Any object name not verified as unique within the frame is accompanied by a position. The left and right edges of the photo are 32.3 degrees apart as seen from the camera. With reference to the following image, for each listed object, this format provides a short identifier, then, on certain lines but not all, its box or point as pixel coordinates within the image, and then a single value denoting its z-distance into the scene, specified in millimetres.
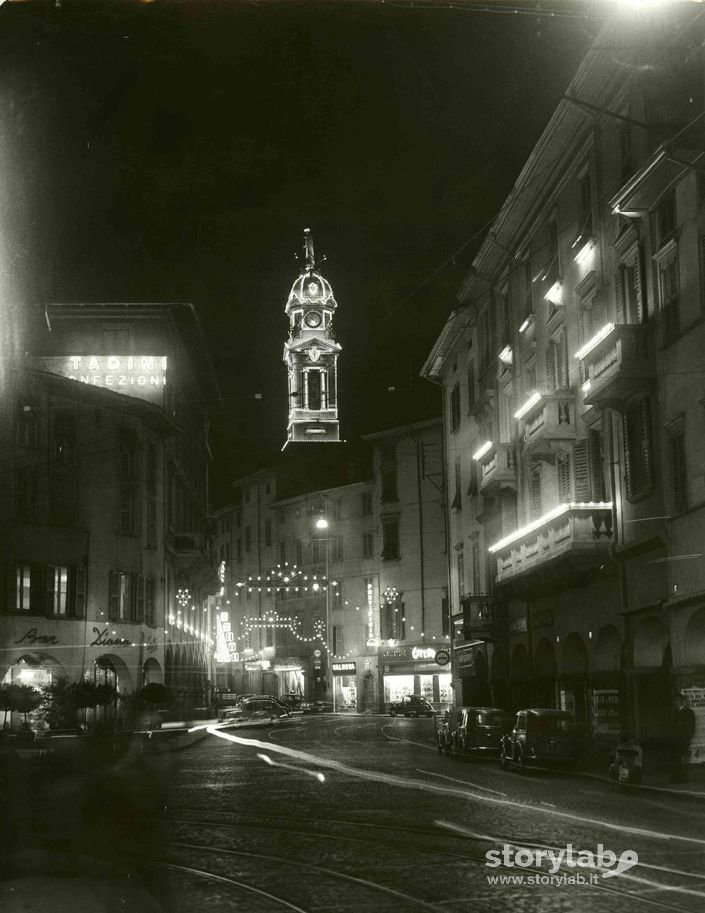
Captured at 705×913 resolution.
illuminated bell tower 102000
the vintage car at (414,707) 71312
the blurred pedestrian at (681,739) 22859
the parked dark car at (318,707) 83500
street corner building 48094
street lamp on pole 88125
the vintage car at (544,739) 26734
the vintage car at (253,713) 62688
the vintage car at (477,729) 31250
